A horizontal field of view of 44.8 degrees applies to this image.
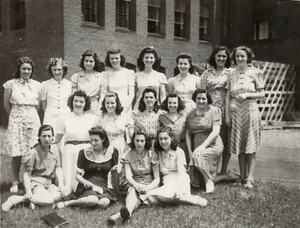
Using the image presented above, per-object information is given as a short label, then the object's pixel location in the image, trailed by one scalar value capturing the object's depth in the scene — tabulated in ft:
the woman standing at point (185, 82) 14.85
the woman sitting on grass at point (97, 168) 11.75
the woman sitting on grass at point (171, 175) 11.69
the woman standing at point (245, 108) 13.99
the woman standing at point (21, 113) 13.97
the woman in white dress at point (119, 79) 15.03
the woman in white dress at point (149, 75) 15.01
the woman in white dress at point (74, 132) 12.92
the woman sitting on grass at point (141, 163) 12.10
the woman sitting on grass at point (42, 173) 11.68
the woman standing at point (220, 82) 14.69
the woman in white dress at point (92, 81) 14.98
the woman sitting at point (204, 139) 13.57
